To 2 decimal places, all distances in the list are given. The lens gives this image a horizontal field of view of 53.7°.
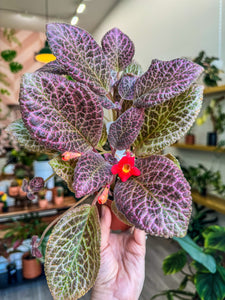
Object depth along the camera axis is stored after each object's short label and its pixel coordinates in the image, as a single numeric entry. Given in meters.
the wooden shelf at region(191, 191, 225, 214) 1.95
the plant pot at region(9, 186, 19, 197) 2.08
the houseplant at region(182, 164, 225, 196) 2.15
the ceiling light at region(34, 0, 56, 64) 2.27
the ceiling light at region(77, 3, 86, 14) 3.89
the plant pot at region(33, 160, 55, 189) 1.63
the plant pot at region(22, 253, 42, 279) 1.85
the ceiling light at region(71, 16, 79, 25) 4.21
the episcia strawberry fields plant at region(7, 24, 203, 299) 0.31
